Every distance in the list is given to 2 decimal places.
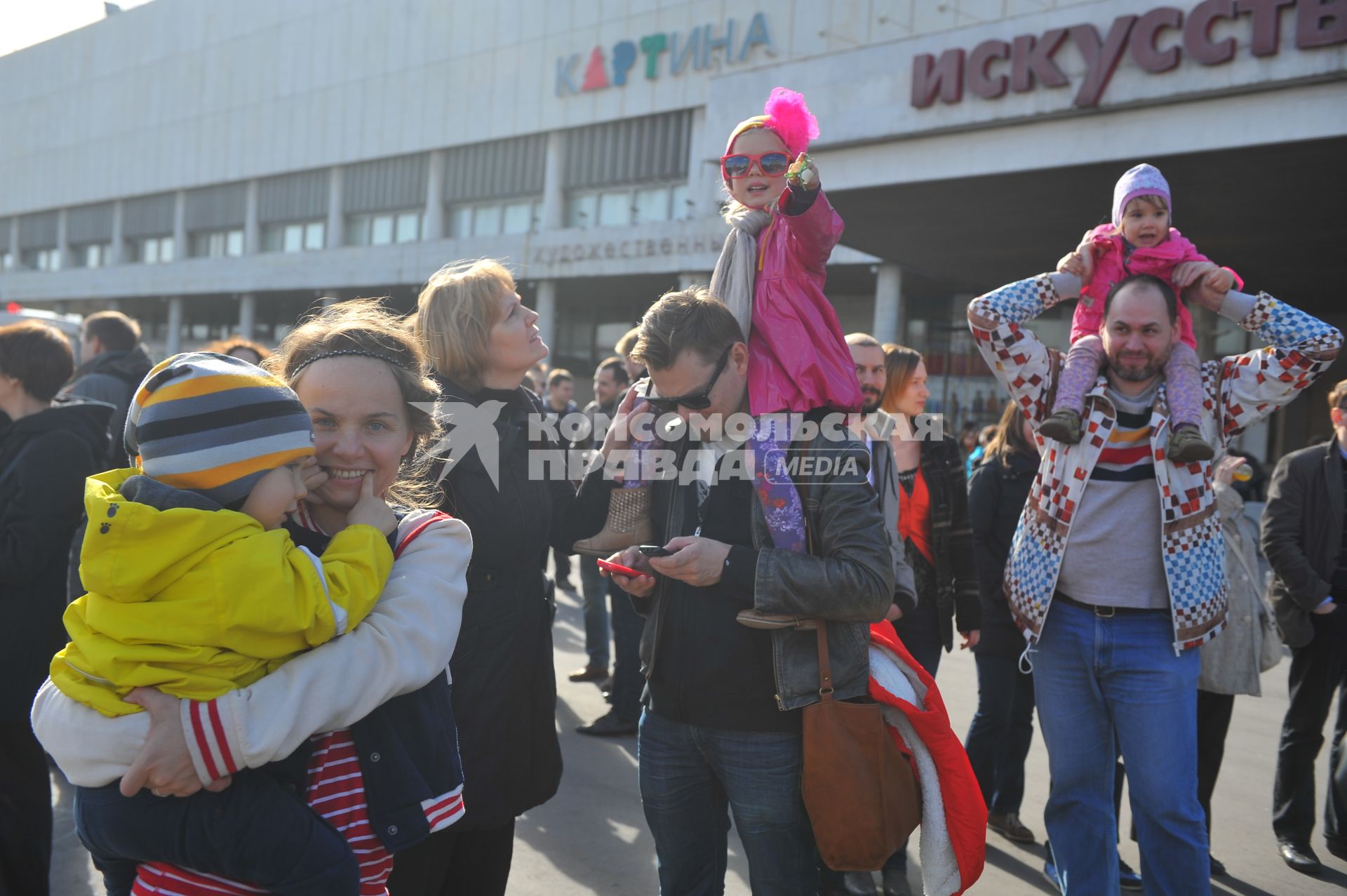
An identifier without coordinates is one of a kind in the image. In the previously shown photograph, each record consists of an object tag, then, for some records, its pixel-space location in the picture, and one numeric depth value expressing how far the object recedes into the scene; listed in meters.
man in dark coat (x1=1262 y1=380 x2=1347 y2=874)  4.57
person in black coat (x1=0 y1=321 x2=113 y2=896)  3.18
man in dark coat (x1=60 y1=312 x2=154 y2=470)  5.41
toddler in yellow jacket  1.42
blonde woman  2.56
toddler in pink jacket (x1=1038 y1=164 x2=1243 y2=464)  3.06
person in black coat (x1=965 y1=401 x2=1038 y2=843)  4.60
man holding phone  2.33
